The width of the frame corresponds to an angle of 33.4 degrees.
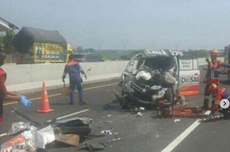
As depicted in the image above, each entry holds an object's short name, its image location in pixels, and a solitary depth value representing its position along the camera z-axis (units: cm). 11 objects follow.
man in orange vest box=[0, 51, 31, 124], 531
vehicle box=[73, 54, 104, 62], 3525
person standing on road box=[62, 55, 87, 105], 1305
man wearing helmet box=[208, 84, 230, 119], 967
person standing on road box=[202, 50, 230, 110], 1095
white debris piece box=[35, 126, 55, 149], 618
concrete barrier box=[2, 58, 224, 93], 1716
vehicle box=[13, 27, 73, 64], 3306
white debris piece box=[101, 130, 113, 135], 825
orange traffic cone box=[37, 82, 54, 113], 1154
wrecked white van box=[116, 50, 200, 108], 1175
